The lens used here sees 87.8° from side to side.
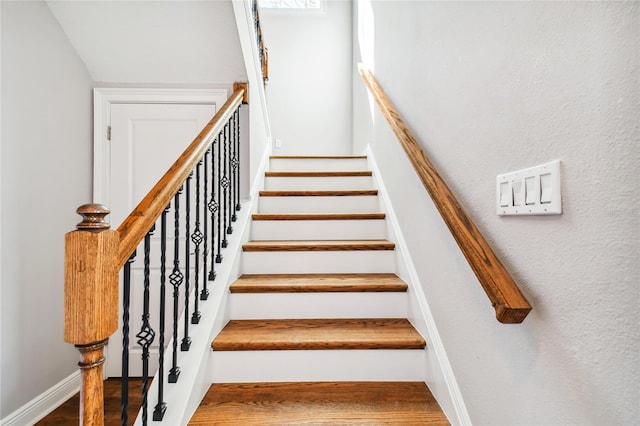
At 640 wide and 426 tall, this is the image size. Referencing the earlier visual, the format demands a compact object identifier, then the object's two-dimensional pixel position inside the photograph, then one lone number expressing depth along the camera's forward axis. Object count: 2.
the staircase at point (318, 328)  1.27
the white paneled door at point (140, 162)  2.40
